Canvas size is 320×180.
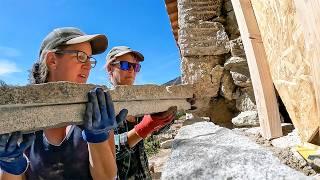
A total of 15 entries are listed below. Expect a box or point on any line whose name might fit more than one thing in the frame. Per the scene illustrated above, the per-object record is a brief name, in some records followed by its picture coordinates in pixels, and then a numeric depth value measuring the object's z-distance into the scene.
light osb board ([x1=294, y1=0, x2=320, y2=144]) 0.87
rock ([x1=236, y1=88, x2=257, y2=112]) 1.89
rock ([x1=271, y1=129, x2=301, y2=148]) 1.16
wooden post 1.32
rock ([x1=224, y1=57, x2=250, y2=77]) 1.88
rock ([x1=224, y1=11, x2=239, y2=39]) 2.00
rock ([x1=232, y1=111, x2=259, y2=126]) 1.71
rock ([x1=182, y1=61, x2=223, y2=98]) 2.03
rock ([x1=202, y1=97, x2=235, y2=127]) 2.04
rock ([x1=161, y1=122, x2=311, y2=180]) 0.64
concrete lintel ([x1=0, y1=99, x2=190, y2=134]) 0.72
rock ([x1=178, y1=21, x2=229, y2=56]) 2.02
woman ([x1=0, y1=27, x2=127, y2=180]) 1.05
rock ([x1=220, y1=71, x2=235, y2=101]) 2.00
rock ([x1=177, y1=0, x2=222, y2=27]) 2.10
